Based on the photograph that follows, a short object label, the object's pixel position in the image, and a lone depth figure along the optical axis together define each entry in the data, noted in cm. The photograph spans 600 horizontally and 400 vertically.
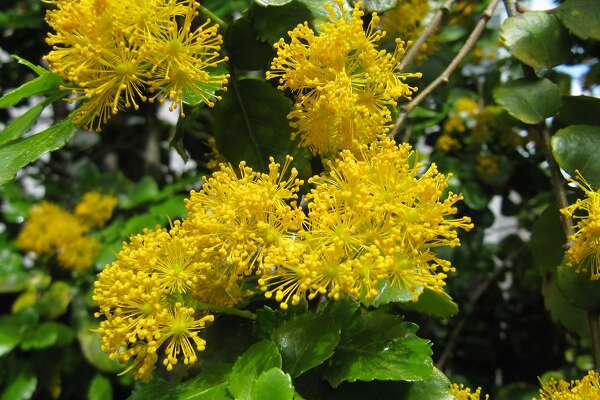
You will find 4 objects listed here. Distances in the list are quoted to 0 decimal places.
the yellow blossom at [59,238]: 46
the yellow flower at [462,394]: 29
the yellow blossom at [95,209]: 47
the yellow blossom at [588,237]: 30
